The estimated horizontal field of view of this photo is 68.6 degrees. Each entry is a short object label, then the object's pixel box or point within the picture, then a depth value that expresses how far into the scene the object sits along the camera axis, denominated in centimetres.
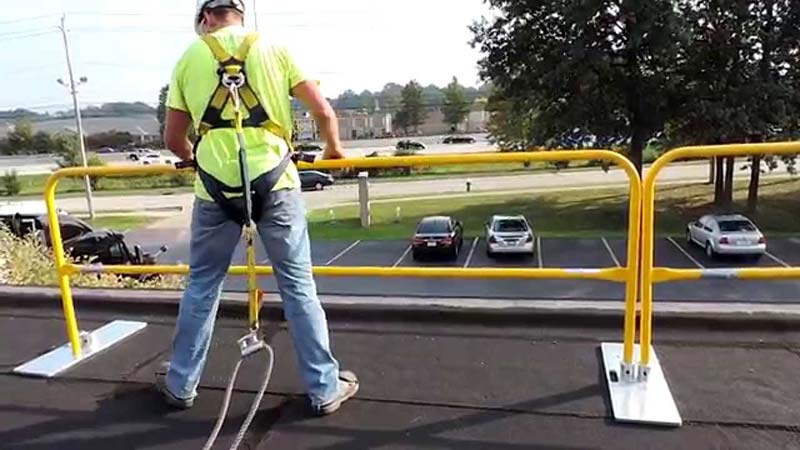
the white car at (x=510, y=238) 1769
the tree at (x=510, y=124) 2358
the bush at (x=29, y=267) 632
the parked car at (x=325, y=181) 3127
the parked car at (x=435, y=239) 1775
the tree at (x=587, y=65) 1920
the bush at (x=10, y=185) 3875
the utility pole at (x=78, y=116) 2998
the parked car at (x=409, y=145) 5009
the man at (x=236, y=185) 214
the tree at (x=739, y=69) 1956
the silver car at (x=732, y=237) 1620
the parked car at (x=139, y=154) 5184
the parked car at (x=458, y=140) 6166
